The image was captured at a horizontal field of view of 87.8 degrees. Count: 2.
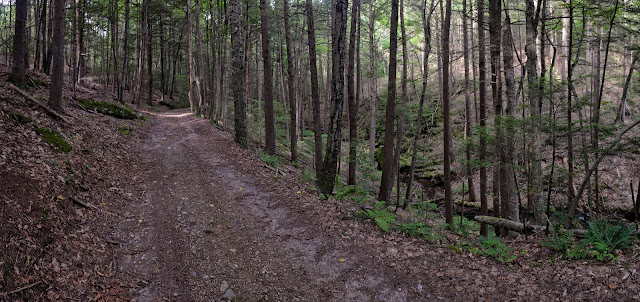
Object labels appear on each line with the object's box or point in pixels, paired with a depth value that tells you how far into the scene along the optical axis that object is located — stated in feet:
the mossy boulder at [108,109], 46.91
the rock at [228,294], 16.08
